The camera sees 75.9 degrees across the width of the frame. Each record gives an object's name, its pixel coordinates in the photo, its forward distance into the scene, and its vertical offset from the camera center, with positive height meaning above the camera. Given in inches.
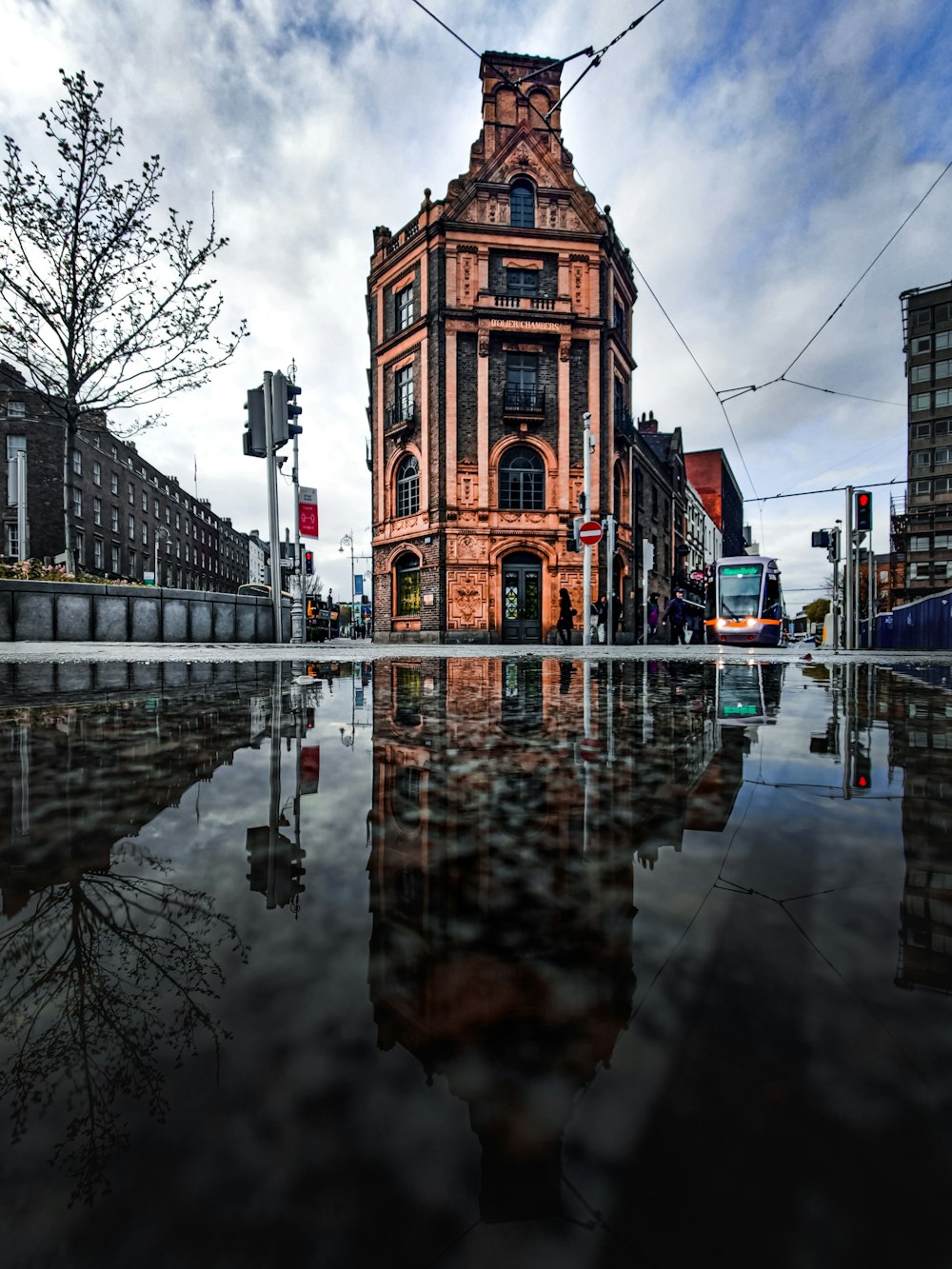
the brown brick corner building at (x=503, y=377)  874.1 +375.3
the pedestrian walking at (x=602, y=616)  891.4 +23.8
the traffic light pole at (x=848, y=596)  611.5 +36.7
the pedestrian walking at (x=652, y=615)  994.9 +26.6
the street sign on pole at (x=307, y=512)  782.5 +156.4
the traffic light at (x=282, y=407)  319.3 +119.9
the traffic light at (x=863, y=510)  605.9 +120.7
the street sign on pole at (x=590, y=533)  538.6 +86.9
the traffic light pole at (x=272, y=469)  323.3 +89.1
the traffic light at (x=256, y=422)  326.6 +113.4
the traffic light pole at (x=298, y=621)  464.8 +8.8
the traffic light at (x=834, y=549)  696.9 +93.6
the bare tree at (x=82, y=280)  477.1 +291.7
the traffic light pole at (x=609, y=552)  674.8 +95.4
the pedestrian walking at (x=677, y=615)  893.9 +25.2
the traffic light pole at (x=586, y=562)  508.2 +64.7
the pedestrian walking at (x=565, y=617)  785.6 +18.5
